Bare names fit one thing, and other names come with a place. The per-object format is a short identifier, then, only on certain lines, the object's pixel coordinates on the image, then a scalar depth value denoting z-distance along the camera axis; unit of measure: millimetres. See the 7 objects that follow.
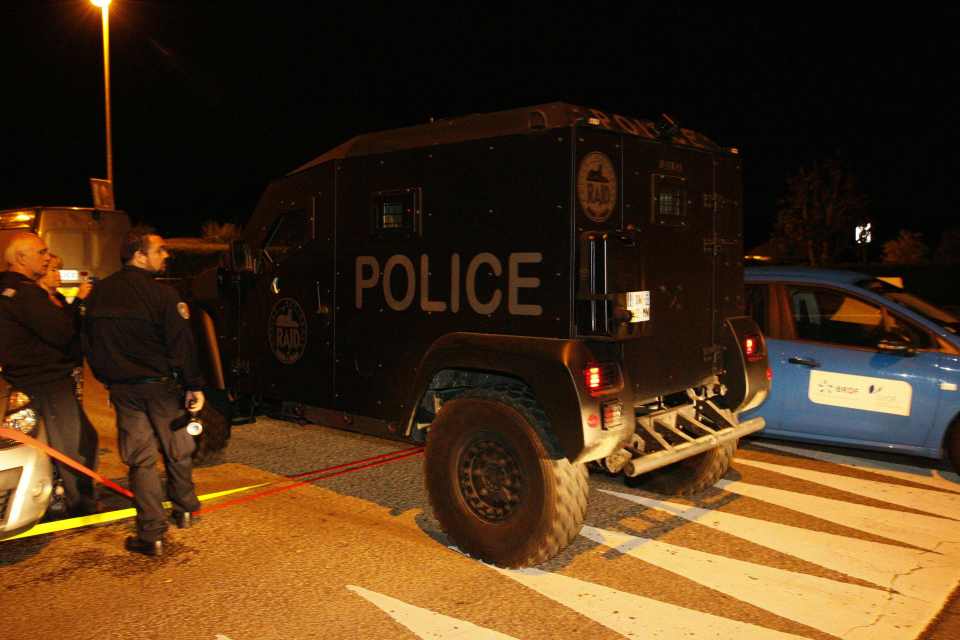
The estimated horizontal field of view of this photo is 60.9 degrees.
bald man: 4996
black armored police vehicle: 4340
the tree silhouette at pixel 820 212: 42000
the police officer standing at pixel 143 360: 4652
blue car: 6250
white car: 4273
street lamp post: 22611
